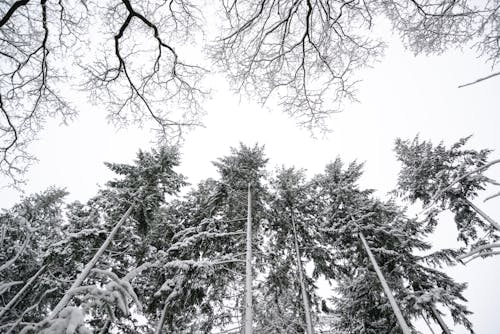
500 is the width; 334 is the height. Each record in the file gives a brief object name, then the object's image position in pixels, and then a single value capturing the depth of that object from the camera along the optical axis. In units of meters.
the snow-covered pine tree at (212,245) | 8.09
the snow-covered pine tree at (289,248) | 8.95
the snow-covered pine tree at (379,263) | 9.30
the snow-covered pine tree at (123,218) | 9.05
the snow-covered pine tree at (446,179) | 10.85
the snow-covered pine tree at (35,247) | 10.18
